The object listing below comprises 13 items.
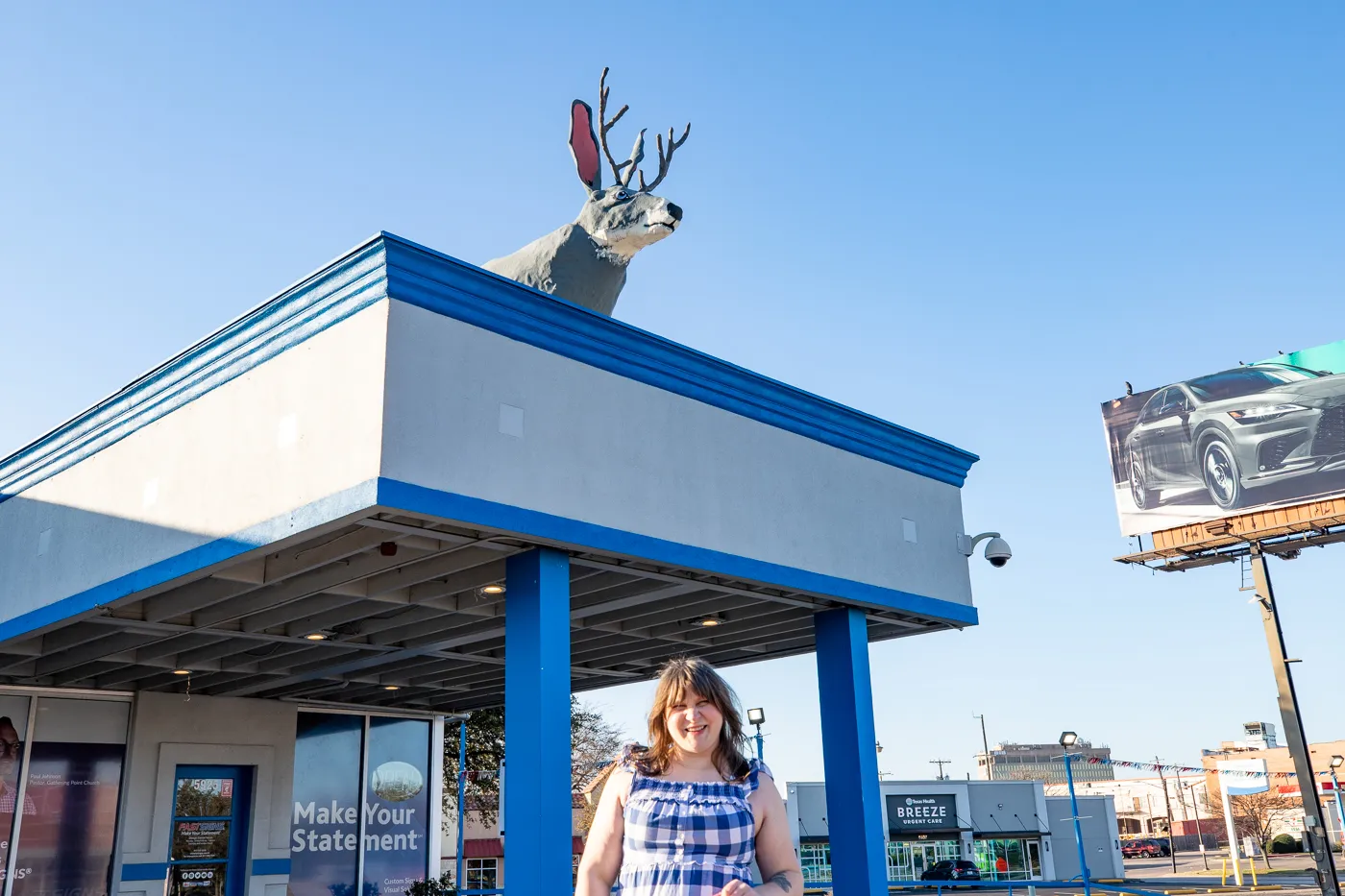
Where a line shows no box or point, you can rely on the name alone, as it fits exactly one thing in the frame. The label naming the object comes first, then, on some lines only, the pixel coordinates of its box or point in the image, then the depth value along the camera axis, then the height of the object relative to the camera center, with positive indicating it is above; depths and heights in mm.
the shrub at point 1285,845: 63531 -2306
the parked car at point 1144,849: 70562 -2487
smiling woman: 3021 +35
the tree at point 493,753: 29047 +2122
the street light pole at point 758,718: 16938 +1470
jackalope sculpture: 10766 +5369
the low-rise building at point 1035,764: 106812 +4406
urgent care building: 47250 -769
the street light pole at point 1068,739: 20094 +1194
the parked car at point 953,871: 44062 -2137
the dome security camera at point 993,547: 11336 +2555
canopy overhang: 7367 +2426
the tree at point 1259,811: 62562 -469
